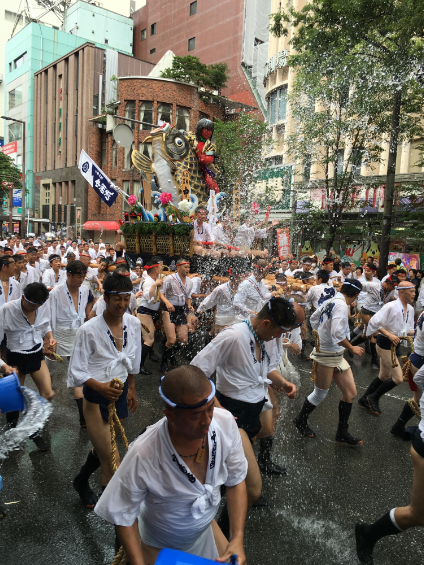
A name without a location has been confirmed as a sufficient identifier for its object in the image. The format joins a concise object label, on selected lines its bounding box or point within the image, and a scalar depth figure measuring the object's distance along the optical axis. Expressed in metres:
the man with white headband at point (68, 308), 5.28
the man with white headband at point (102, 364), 3.34
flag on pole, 12.27
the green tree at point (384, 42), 11.14
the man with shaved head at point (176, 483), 1.83
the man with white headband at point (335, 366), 4.96
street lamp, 31.87
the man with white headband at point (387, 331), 5.93
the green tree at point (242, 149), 25.78
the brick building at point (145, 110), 34.53
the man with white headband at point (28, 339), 4.56
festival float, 9.38
